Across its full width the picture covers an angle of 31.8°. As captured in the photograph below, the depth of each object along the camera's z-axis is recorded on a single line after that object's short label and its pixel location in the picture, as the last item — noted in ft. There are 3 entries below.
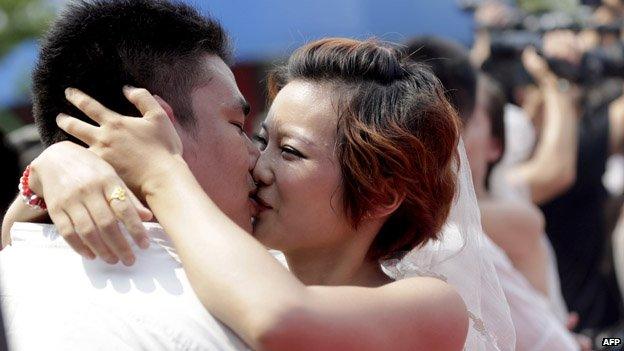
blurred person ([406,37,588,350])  15.87
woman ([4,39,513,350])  7.14
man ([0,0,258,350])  7.30
